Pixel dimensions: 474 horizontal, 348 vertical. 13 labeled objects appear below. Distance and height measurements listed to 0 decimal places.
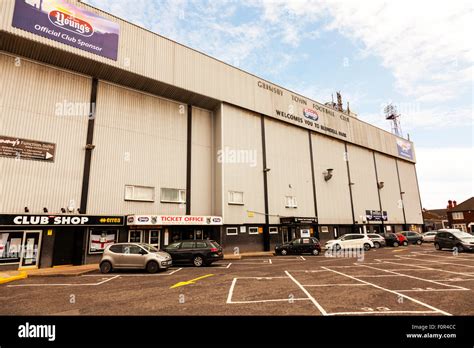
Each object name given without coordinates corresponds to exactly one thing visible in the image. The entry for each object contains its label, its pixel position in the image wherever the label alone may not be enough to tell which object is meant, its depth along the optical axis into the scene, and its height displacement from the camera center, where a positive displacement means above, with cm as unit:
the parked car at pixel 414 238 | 3366 -200
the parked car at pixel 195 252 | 1638 -148
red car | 3048 -186
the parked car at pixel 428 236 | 3516 -183
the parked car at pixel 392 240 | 3038 -191
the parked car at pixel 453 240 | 2158 -156
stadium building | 1720 +664
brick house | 5634 +111
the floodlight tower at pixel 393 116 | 5322 +2088
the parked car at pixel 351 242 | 2442 -168
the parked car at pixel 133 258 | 1435 -151
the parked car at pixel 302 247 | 2319 -184
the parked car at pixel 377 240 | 2828 -173
